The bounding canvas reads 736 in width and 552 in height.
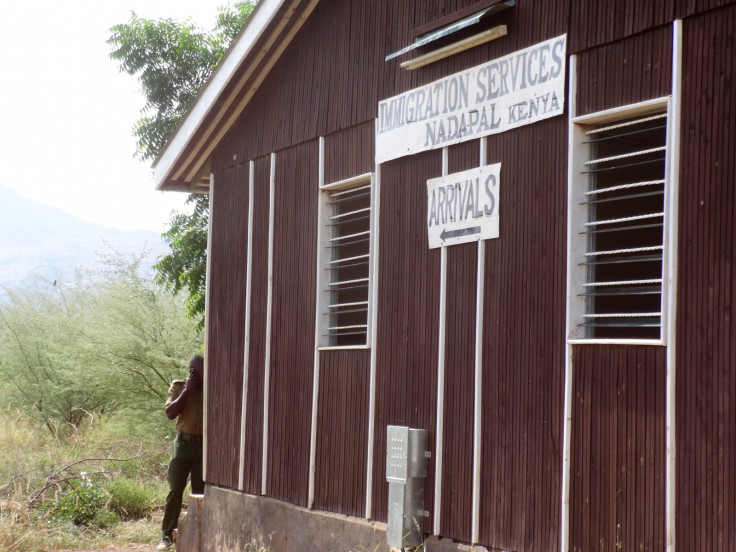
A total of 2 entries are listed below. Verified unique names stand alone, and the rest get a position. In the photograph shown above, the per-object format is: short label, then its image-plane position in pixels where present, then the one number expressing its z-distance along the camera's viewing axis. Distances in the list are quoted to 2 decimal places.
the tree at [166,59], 19.78
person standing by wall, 11.54
